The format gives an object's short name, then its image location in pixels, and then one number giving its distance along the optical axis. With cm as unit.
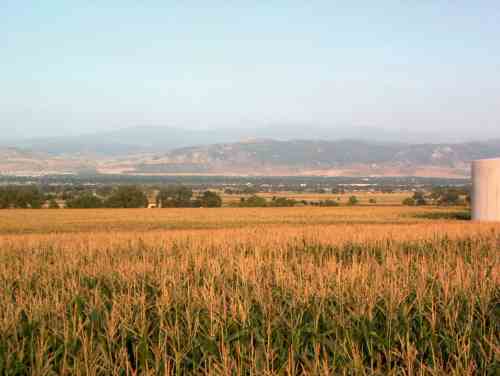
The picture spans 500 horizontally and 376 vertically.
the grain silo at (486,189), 3153
